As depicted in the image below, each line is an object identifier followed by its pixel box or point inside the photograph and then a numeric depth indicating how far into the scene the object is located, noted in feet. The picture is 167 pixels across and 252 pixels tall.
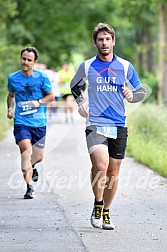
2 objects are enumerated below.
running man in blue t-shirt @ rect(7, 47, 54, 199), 63.27
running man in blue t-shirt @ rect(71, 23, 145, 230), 48.31
